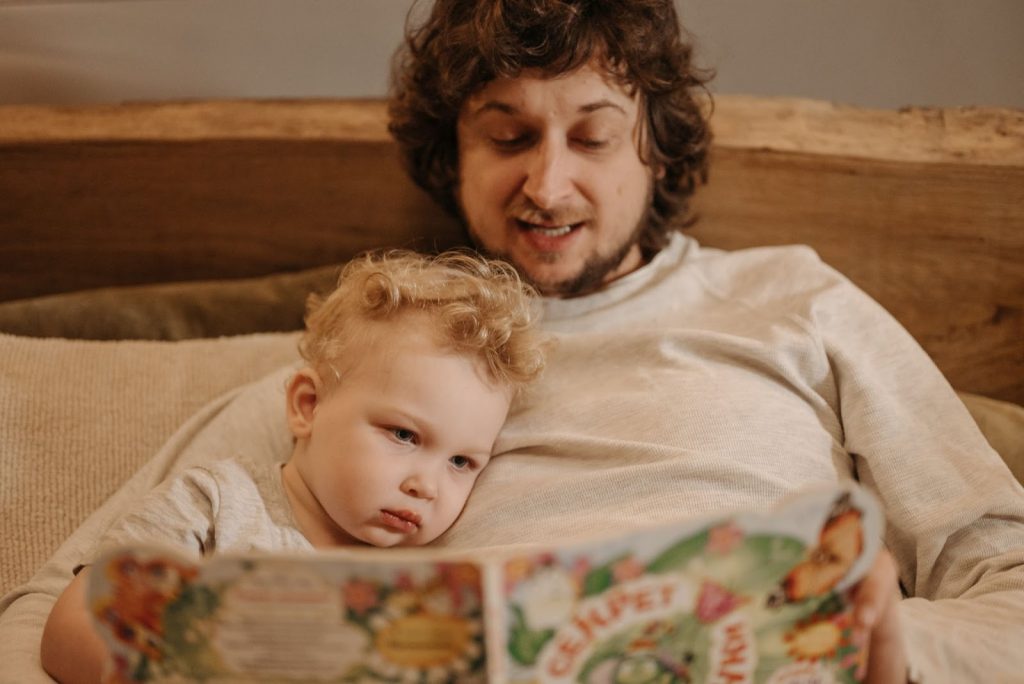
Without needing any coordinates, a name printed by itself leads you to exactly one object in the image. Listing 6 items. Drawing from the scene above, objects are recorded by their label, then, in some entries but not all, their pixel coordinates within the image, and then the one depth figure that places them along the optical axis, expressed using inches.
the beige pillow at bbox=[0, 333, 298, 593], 52.7
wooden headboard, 62.9
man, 45.5
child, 41.6
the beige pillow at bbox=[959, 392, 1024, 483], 53.6
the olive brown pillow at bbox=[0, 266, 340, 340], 63.0
